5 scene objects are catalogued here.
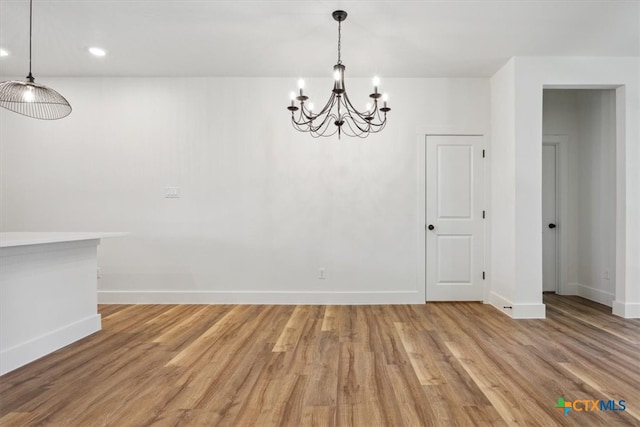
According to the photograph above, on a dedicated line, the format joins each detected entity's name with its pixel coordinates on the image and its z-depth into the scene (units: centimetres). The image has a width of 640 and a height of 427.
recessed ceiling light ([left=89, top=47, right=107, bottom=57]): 344
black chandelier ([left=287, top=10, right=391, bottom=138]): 404
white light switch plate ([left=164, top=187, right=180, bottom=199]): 416
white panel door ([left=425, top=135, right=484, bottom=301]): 412
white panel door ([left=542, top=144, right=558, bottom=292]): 455
